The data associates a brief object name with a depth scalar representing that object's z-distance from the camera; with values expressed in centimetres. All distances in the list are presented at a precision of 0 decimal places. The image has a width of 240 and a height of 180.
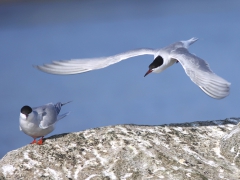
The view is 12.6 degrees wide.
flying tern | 1081
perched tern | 1139
